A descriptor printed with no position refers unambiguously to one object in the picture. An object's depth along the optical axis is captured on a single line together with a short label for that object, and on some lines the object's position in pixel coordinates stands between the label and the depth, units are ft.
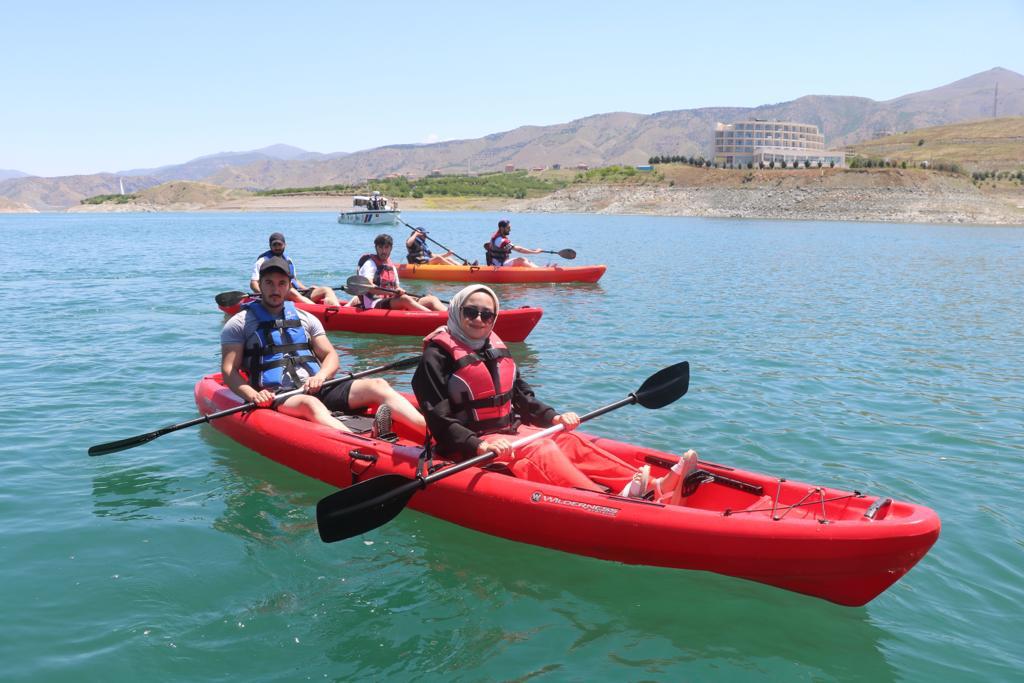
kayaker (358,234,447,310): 42.34
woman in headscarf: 17.49
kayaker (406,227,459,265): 66.39
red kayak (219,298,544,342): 40.52
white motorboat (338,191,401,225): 185.26
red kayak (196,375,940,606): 14.52
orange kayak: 63.72
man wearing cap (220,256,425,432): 21.98
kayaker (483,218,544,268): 64.66
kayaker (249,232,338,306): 41.86
